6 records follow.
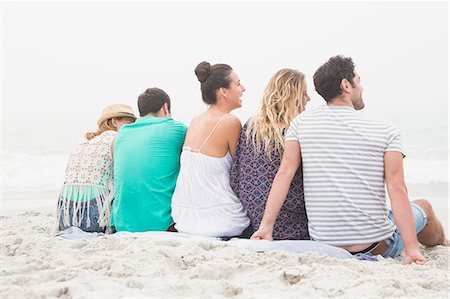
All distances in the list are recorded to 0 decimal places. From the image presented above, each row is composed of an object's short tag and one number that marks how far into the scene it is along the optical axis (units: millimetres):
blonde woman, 3615
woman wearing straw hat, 4207
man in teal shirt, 4016
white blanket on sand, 3193
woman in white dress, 3732
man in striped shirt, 3283
